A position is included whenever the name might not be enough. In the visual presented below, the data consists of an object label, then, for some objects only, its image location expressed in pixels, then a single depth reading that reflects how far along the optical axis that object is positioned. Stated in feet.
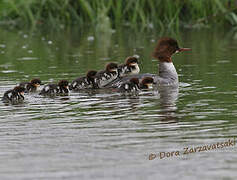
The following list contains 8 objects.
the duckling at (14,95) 51.88
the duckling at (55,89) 54.85
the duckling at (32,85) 57.36
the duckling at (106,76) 59.77
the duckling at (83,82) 57.98
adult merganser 58.85
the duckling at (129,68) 62.69
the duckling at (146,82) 56.22
